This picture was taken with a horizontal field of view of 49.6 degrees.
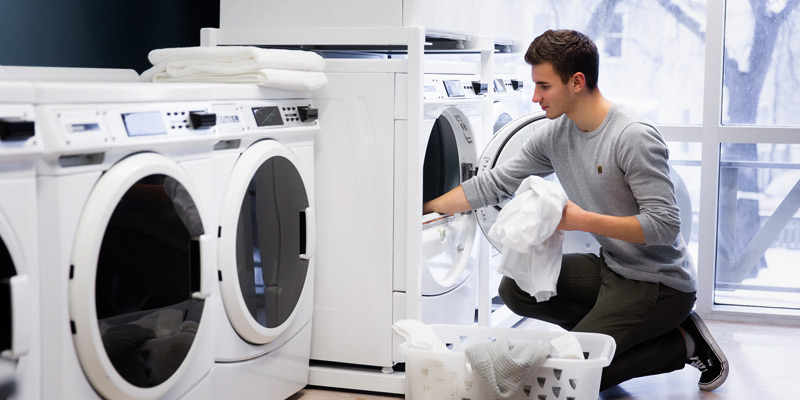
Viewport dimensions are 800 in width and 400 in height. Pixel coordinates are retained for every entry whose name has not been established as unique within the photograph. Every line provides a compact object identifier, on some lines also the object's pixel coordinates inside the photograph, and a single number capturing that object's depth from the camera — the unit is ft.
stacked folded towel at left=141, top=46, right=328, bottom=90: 7.93
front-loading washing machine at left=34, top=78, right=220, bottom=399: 5.41
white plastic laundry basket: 7.53
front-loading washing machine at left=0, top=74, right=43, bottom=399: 4.93
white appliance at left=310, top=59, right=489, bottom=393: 9.03
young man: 8.25
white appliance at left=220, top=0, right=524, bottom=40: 8.91
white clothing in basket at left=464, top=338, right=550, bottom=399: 7.32
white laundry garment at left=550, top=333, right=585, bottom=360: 7.63
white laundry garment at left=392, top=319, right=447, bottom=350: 7.84
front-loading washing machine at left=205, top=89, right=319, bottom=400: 7.43
